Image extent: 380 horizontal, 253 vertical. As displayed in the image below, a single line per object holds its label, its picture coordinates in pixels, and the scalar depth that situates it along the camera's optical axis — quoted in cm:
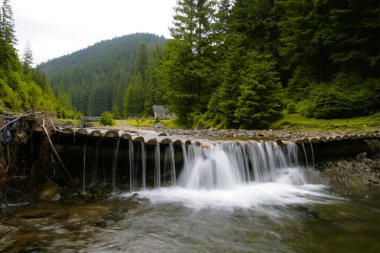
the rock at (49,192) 662
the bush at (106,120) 4419
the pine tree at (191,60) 2834
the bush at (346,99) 1769
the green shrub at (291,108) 2239
